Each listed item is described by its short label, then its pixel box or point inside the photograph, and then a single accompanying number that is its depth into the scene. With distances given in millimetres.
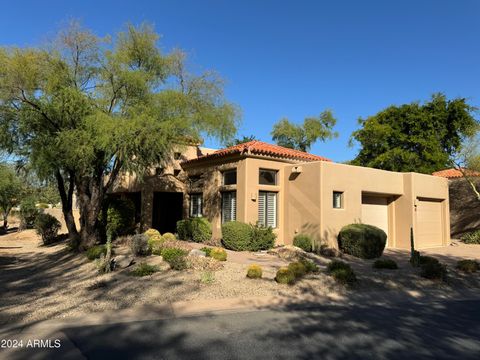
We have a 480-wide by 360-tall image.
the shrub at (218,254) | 12523
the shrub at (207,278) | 9852
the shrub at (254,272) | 10438
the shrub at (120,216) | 18266
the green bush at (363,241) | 15414
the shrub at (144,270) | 10526
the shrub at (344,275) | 10328
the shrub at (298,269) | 10423
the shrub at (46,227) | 20938
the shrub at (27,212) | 30781
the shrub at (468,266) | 12617
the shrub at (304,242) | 16109
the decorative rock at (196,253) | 12538
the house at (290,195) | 16797
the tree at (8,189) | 30203
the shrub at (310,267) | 11180
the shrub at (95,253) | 13122
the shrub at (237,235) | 16047
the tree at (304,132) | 38375
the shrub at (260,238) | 16250
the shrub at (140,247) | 13070
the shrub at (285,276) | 10000
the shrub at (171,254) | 11664
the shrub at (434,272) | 11156
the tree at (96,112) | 13711
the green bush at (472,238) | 22703
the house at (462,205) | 24688
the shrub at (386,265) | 12469
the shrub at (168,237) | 15938
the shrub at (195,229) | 18469
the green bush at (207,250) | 13068
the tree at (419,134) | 29031
